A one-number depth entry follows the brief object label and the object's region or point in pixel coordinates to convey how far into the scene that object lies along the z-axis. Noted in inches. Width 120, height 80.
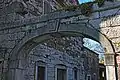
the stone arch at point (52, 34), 190.5
